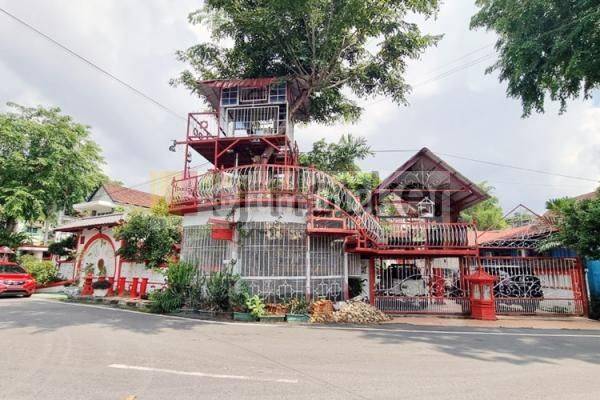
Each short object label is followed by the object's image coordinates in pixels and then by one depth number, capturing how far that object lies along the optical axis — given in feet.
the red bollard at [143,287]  48.62
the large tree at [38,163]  71.82
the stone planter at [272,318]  33.58
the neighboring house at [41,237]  98.29
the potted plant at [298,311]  33.50
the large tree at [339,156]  60.49
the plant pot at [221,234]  35.76
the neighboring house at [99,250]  59.41
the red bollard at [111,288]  54.29
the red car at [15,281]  52.60
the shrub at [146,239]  54.08
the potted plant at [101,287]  53.42
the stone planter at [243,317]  33.76
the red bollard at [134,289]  50.34
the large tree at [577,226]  36.32
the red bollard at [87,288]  53.36
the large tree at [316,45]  45.09
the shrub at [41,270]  69.21
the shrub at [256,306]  33.58
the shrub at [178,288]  37.65
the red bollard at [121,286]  54.08
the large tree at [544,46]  40.14
